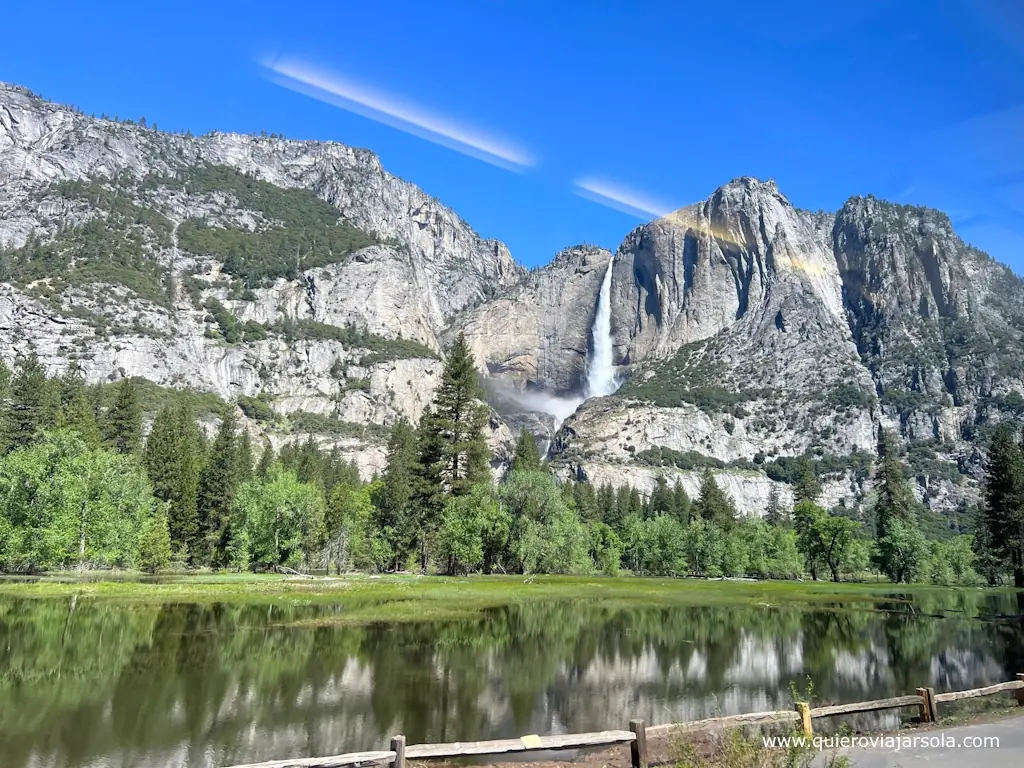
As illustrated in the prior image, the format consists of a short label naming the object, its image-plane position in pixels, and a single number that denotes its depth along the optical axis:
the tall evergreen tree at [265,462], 101.31
